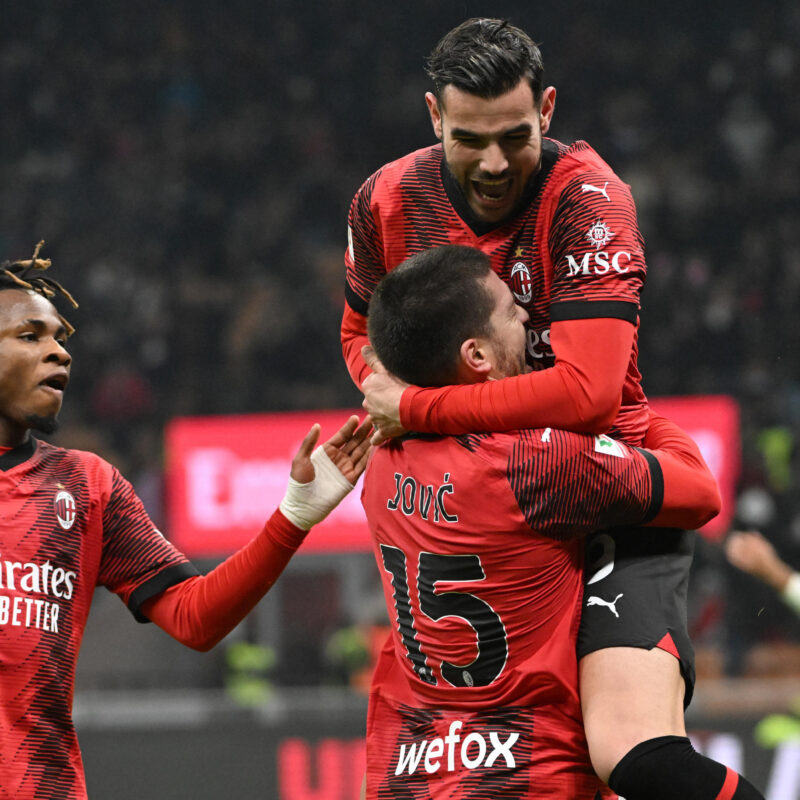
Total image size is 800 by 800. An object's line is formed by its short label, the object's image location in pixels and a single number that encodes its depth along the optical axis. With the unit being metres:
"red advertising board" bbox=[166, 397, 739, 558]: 17.86
